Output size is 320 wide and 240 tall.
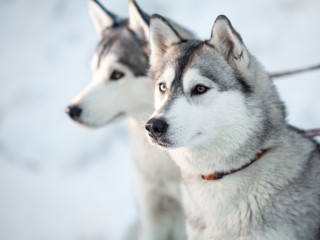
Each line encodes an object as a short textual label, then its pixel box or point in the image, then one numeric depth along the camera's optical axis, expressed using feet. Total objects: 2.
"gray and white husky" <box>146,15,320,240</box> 6.74
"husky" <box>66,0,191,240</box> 9.95
